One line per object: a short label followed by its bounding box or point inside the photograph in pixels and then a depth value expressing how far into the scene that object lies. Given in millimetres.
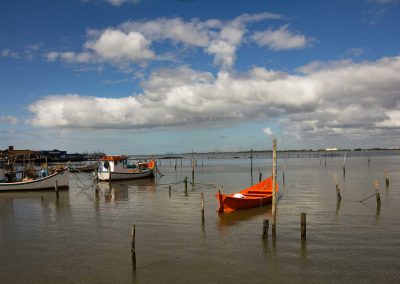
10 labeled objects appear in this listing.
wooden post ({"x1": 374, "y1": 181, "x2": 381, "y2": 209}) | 22108
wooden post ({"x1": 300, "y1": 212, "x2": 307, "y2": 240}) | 14638
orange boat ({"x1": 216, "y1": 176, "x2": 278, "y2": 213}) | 21547
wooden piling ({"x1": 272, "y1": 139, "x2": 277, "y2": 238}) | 14488
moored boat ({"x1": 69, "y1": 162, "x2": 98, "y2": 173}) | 62281
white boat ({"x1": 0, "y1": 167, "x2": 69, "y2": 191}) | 32906
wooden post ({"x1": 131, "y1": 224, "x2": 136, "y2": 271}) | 11990
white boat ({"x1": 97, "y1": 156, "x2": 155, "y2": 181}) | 44344
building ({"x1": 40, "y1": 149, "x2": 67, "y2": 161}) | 105562
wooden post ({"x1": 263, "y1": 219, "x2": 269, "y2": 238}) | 14758
